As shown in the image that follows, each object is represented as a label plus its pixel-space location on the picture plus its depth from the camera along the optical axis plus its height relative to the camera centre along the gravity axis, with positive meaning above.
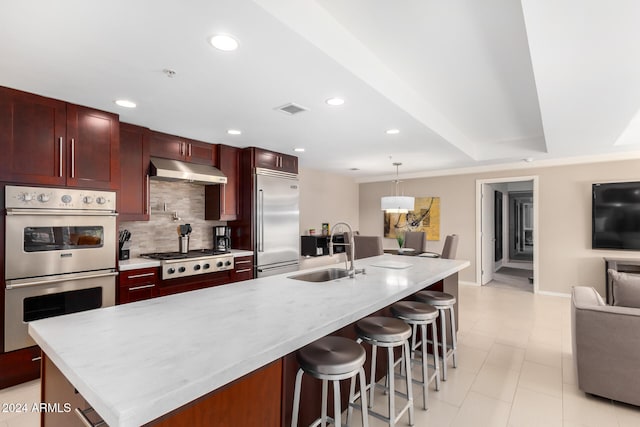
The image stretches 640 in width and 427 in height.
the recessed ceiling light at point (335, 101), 2.67 +0.96
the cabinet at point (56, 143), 2.53 +0.64
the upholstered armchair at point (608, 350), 2.18 -0.96
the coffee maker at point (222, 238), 4.46 -0.31
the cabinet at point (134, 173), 3.35 +0.46
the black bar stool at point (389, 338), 1.82 -0.72
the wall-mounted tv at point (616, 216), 4.82 -0.04
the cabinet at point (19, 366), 2.52 -1.21
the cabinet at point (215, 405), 1.05 -0.68
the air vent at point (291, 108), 2.82 +0.97
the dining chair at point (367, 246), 5.30 -0.53
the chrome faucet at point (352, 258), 2.49 -0.34
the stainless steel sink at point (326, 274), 2.67 -0.51
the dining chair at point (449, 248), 4.71 -0.50
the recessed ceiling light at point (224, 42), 1.79 +0.99
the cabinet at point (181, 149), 3.70 +0.83
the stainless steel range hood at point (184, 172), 3.56 +0.51
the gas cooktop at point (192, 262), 3.42 -0.53
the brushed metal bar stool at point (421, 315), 2.25 -0.73
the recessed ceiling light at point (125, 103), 2.75 +0.99
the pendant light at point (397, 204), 5.39 +0.18
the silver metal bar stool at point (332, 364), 1.46 -0.69
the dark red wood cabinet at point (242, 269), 4.16 -0.70
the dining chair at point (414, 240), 6.13 -0.50
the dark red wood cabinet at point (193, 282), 3.45 -0.77
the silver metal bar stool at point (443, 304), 2.64 -0.74
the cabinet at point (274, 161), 4.49 +0.81
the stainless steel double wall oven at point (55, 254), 2.53 -0.32
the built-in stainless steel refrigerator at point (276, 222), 4.45 -0.10
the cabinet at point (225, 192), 4.33 +0.33
